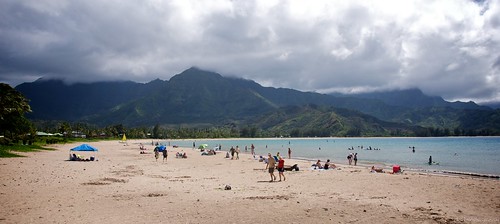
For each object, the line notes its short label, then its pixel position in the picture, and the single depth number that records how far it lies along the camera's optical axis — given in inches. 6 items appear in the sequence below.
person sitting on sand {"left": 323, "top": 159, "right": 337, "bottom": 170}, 1305.4
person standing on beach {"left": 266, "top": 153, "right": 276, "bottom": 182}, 912.3
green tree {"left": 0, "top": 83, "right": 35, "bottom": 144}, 2263.0
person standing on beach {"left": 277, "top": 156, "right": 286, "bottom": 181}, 915.1
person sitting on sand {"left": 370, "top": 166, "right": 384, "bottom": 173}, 1257.3
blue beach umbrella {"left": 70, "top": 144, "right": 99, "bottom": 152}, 1614.2
